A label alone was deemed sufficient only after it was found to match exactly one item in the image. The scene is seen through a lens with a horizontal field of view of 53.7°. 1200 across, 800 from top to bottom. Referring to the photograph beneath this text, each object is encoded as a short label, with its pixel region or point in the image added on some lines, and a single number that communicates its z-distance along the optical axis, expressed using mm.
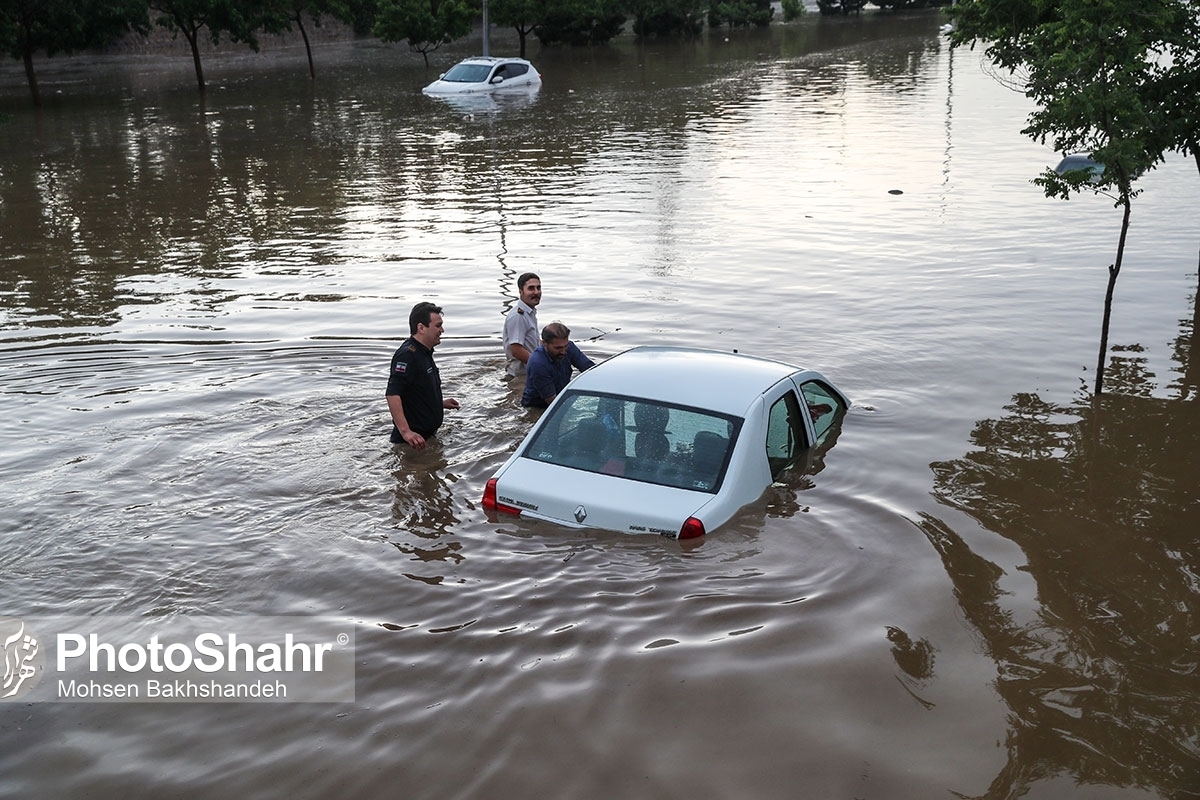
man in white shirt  11398
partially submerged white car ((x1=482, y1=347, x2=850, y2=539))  7531
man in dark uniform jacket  9422
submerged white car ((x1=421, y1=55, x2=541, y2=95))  41719
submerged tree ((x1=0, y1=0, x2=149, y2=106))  37281
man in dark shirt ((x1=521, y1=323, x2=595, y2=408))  10234
